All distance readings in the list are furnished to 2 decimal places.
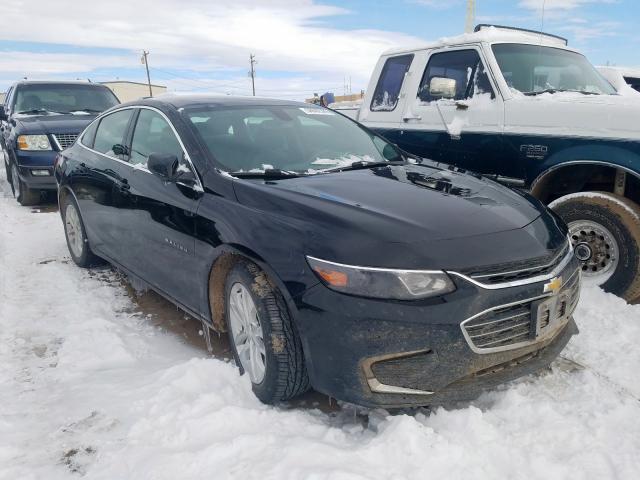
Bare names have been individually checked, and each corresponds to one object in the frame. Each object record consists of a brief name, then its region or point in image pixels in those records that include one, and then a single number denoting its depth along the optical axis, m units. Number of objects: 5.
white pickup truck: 4.00
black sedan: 2.31
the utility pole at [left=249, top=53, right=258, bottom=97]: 69.62
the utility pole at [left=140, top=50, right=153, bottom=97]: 60.37
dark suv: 8.02
